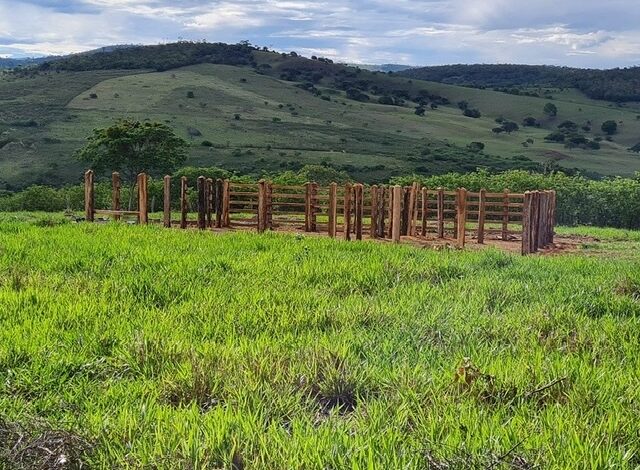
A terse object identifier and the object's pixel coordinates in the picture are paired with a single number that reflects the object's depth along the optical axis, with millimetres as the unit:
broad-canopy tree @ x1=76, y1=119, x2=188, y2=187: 46281
